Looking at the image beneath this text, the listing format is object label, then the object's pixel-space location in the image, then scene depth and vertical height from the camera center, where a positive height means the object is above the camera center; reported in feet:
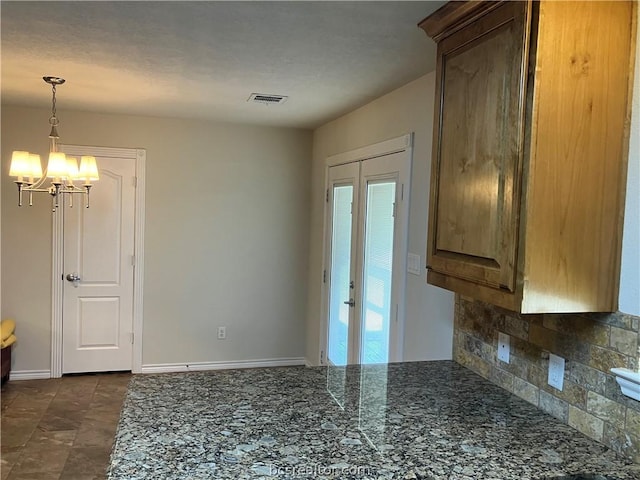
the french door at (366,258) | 10.53 -0.92
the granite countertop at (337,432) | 4.54 -2.14
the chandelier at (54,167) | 10.32 +0.81
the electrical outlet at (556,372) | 5.88 -1.65
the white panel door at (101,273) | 15.16 -1.87
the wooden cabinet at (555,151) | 4.87 +0.71
